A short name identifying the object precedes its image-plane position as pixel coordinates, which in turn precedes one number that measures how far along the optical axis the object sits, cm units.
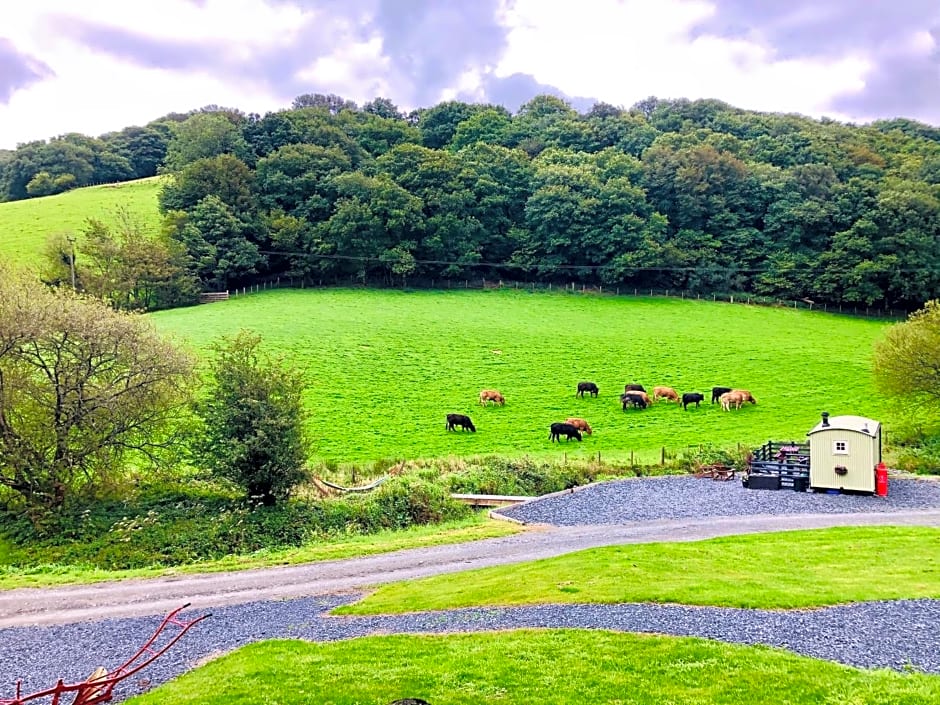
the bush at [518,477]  2783
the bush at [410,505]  2464
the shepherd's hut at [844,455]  2736
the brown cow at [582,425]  3512
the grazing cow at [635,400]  3934
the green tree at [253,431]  2411
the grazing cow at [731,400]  3962
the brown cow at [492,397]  3966
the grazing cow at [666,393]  4053
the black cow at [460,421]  3556
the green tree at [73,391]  2336
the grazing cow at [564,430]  3466
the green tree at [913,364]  3416
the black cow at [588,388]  4131
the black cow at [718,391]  4084
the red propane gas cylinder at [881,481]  2711
